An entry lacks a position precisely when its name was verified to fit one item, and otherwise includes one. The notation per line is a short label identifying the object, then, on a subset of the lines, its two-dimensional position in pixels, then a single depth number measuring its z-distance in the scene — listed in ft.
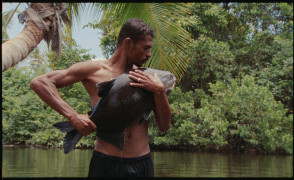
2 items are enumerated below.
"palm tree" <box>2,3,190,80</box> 11.25
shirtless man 4.99
